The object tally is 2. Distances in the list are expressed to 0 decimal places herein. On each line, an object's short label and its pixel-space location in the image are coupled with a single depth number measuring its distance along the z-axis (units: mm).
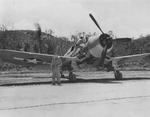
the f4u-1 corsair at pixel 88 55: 20094
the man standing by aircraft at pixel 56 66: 17203
